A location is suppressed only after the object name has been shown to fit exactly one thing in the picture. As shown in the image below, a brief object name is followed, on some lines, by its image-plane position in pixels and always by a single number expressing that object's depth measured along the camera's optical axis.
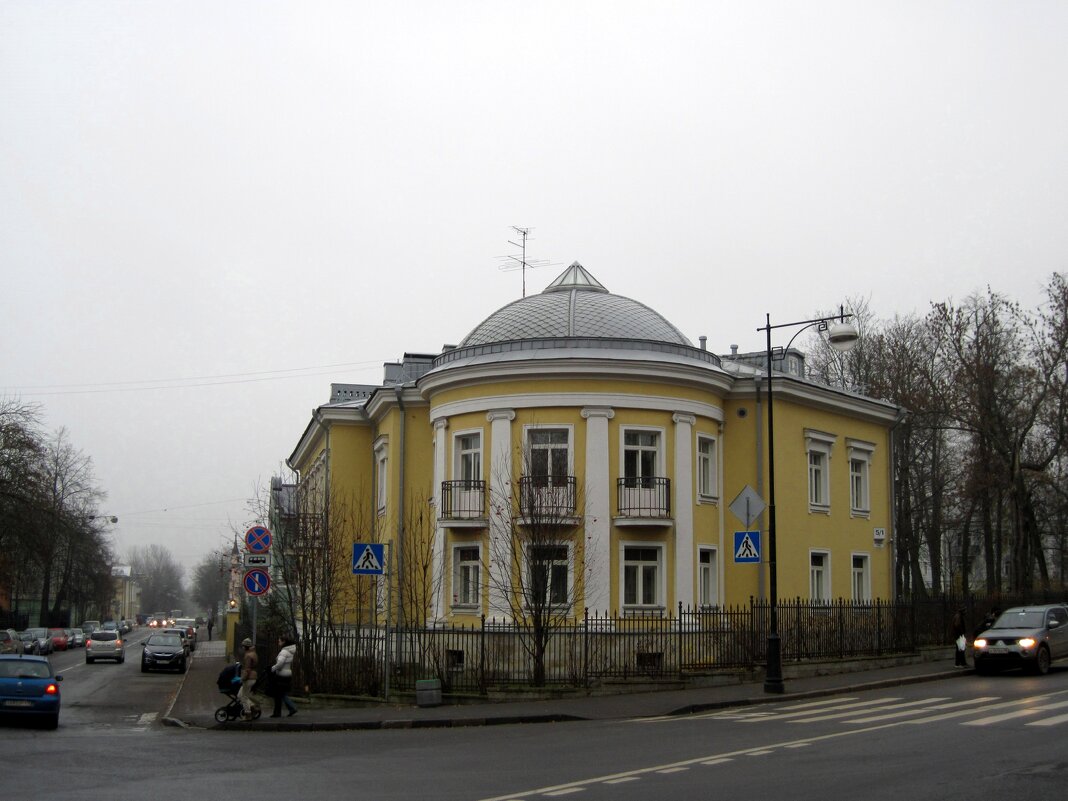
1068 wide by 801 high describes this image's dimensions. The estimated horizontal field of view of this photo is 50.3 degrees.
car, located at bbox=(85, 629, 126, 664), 53.00
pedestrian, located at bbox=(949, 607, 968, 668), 28.47
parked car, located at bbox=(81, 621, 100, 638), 90.19
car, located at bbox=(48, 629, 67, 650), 68.69
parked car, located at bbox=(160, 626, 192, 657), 59.11
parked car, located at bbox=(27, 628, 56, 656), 58.06
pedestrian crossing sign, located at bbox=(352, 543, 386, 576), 21.73
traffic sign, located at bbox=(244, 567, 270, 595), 24.27
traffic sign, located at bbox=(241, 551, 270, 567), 24.98
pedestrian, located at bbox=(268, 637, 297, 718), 21.45
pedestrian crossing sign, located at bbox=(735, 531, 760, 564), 23.41
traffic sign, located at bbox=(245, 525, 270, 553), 24.50
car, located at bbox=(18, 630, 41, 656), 51.94
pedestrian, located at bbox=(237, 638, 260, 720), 21.34
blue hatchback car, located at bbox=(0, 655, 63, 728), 20.78
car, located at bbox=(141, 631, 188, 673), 44.06
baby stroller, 21.20
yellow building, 28.92
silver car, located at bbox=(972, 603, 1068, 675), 26.45
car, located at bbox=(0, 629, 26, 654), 46.24
